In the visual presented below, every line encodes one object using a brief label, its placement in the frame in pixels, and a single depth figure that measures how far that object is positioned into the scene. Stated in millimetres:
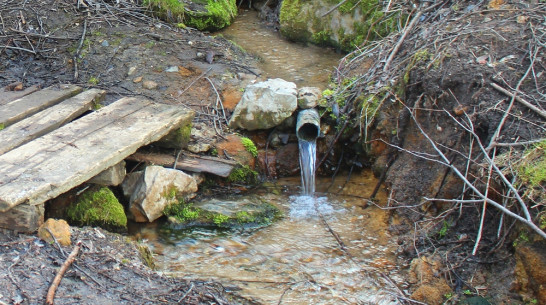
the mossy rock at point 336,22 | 8289
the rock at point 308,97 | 6625
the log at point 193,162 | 5996
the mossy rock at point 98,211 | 5238
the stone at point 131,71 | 7562
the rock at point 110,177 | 5297
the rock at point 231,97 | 7172
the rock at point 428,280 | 4559
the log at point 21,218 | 4438
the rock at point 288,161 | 6750
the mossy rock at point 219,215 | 5754
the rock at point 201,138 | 6340
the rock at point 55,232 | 4473
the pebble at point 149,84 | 7344
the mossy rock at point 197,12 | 8867
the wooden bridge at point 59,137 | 4488
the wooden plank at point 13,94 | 6207
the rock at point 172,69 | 7664
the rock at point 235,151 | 6430
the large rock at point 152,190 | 5602
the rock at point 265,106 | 6539
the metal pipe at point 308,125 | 6410
